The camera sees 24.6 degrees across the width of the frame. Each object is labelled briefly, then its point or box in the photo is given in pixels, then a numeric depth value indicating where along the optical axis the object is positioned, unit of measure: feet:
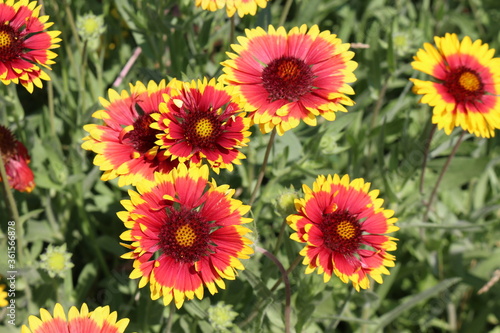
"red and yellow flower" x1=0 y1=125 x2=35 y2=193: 2.08
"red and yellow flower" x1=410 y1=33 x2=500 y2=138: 2.03
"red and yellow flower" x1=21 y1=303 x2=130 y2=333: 1.81
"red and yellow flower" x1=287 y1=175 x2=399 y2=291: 1.85
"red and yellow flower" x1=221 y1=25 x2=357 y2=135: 1.91
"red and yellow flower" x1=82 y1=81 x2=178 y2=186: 1.90
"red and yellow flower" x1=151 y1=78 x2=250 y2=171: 1.87
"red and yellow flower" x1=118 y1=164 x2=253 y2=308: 1.81
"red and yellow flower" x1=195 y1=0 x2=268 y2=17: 2.00
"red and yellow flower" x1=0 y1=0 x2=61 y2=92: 1.95
